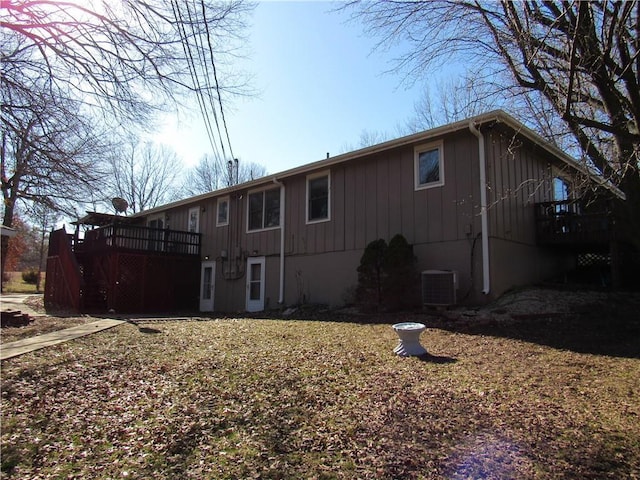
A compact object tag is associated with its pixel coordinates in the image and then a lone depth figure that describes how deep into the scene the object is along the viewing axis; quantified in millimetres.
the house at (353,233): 9008
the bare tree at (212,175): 34031
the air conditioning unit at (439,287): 8625
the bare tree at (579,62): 4684
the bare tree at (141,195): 33906
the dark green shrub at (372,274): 9383
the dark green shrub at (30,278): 34156
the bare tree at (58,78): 6918
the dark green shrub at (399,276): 9148
